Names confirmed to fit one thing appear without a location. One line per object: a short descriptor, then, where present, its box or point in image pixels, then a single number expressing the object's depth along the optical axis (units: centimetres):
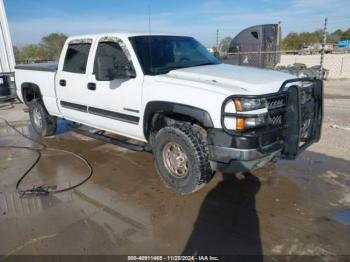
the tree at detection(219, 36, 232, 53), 2422
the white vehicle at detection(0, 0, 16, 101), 1242
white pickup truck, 320
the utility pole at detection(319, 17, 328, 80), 1197
